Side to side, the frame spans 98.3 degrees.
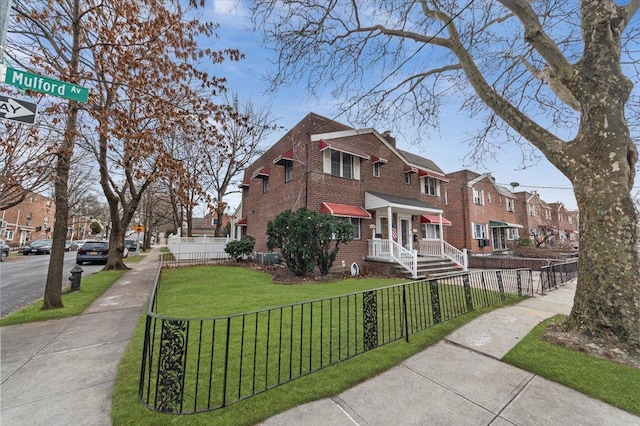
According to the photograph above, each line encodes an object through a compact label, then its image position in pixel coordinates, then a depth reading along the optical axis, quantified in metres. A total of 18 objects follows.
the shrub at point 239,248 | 17.49
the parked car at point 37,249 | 26.47
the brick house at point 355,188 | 13.66
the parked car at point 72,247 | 36.25
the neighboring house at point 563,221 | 41.87
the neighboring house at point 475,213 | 23.92
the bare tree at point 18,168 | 6.62
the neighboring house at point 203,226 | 63.42
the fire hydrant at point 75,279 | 8.98
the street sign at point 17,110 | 3.16
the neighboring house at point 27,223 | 37.31
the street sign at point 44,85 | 3.29
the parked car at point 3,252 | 19.75
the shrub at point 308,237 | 11.32
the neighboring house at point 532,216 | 32.34
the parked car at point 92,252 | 18.17
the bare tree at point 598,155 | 4.41
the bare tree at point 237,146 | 22.94
